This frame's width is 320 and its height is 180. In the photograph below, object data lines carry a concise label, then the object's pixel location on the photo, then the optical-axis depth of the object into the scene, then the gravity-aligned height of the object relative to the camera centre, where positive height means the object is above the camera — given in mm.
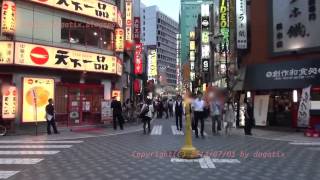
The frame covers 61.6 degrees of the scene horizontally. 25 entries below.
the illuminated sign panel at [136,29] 28423 +7640
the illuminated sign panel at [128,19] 24242 +7329
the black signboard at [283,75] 13257 +1316
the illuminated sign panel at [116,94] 19212 +481
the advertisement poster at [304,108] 12727 -400
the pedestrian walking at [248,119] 12852 -920
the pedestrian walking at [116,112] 15279 -656
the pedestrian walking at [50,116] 13194 -748
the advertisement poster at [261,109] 14965 -516
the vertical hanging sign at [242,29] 16519 +4377
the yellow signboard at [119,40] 19252 +4340
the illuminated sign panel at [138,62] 31741 +4579
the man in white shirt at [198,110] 12124 -446
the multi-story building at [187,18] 74677 +23423
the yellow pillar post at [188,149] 7491 -1378
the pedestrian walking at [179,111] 14497 -587
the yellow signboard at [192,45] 60253 +12615
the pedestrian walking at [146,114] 13643 -694
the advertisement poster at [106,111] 17355 -680
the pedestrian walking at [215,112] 12902 -577
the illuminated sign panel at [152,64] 49432 +6718
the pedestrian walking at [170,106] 28455 -669
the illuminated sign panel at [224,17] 21085 +6606
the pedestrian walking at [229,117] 13320 -872
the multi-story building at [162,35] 66329 +17526
